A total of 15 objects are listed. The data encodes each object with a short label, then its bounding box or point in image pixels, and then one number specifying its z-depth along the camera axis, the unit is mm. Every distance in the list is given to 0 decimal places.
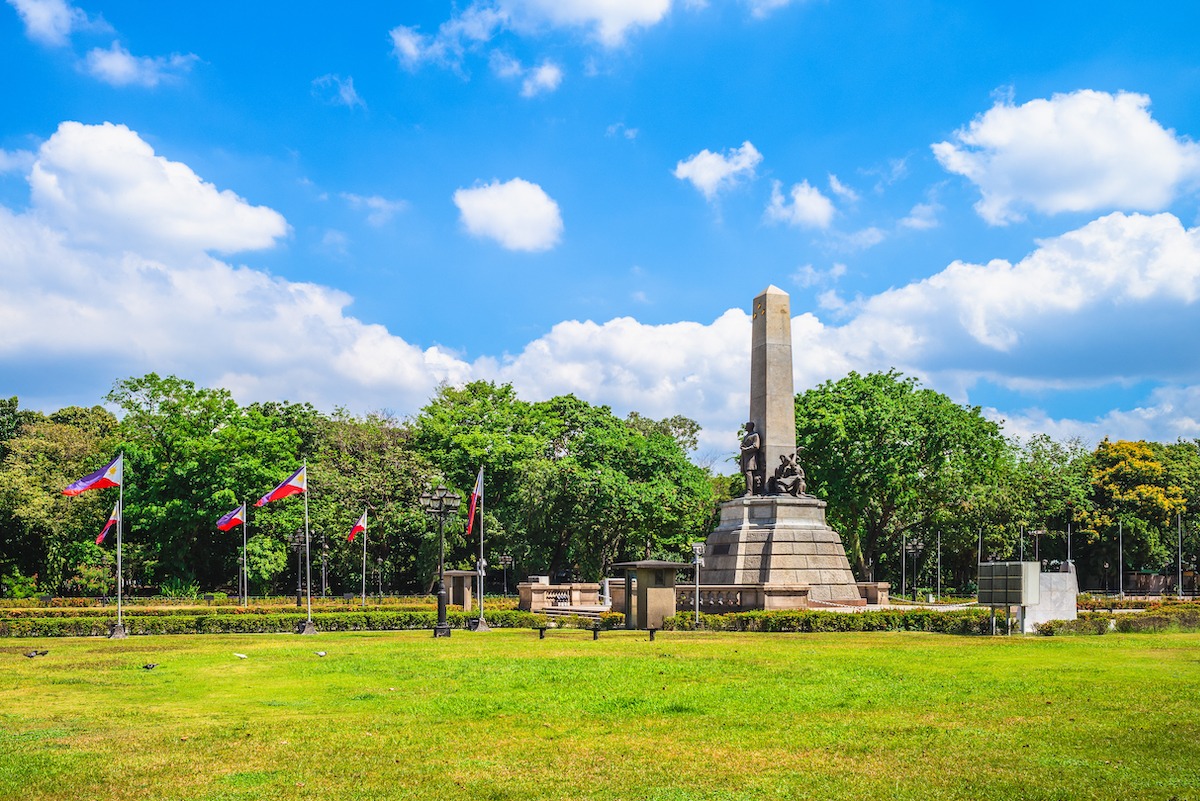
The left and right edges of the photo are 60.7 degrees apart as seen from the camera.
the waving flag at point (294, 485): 30875
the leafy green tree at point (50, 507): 54031
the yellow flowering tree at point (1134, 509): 66188
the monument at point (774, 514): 34688
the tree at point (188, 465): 53281
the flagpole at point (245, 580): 46531
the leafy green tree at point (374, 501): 54500
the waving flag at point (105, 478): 30750
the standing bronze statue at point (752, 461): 37000
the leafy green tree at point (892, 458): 48531
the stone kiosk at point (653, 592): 28484
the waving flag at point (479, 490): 37844
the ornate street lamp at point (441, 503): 28219
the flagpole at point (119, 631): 28395
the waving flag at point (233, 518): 38875
